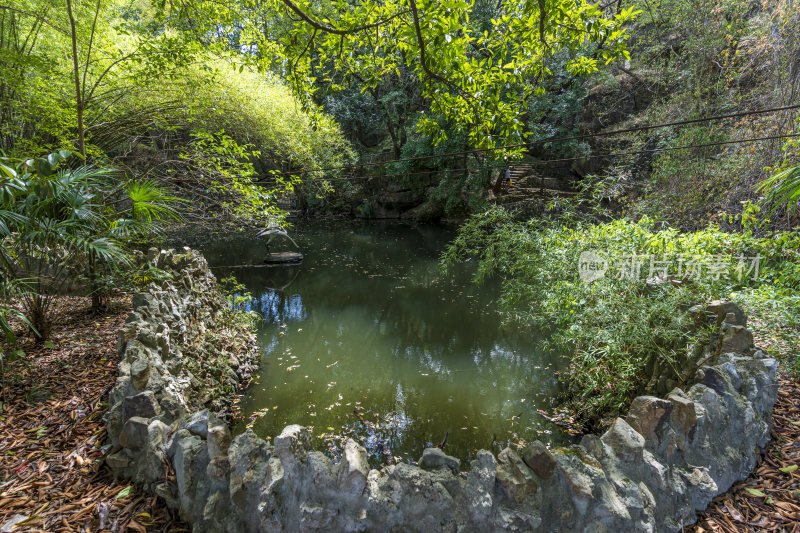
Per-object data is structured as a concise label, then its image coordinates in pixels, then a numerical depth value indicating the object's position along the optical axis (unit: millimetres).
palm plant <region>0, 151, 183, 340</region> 1897
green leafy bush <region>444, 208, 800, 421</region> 2348
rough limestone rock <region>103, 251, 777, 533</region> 1360
